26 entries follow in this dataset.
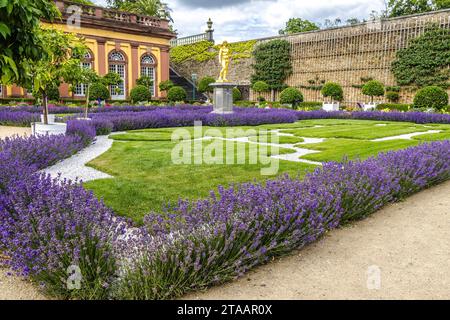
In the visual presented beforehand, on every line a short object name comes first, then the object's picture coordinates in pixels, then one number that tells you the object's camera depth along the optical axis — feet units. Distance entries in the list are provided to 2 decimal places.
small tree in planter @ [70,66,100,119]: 28.25
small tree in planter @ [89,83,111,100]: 69.00
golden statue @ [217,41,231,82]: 52.11
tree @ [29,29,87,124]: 26.52
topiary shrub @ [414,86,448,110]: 54.39
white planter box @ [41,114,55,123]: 36.33
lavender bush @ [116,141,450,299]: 7.59
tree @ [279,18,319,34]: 131.75
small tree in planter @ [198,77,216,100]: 93.20
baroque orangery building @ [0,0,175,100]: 79.15
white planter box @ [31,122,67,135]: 28.74
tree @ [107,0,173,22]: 123.85
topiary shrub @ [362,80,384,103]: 64.08
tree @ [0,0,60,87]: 7.43
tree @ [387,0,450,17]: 92.89
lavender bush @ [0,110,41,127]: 40.14
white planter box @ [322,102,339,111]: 66.49
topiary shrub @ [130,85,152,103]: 78.84
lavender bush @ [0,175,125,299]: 7.37
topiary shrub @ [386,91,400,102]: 66.13
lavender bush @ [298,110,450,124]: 44.52
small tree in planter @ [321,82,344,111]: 69.56
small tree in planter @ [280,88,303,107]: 70.49
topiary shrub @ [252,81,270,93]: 85.20
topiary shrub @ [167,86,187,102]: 82.58
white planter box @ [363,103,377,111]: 61.91
